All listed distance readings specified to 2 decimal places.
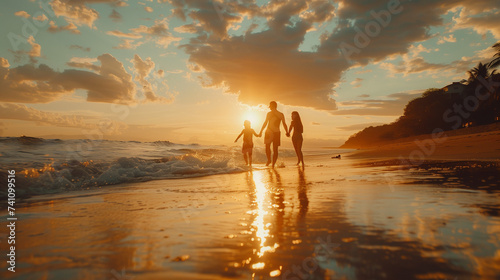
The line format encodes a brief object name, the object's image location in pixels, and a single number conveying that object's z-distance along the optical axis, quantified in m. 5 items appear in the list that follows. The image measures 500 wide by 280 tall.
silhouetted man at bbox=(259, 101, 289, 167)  11.59
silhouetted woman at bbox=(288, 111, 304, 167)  11.60
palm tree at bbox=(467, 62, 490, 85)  47.68
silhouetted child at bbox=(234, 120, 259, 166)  13.66
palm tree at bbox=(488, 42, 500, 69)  28.79
